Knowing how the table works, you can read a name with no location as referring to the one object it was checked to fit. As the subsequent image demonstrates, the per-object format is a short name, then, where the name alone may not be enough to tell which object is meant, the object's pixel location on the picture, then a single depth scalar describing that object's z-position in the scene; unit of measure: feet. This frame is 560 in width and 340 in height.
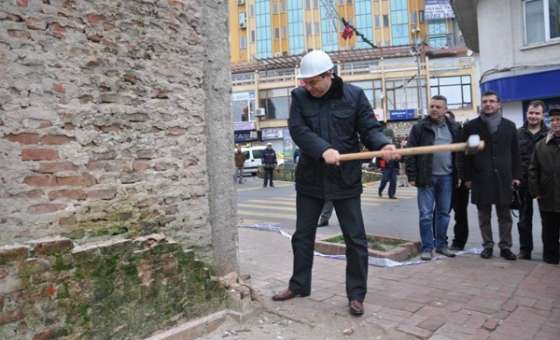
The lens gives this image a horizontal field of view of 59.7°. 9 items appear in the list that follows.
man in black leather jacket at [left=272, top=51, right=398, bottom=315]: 13.04
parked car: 92.73
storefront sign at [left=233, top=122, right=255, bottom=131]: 159.74
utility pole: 118.37
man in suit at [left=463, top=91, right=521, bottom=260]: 18.20
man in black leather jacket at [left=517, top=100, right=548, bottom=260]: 18.67
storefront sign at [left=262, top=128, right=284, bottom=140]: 156.04
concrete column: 13.67
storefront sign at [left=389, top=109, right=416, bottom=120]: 146.30
